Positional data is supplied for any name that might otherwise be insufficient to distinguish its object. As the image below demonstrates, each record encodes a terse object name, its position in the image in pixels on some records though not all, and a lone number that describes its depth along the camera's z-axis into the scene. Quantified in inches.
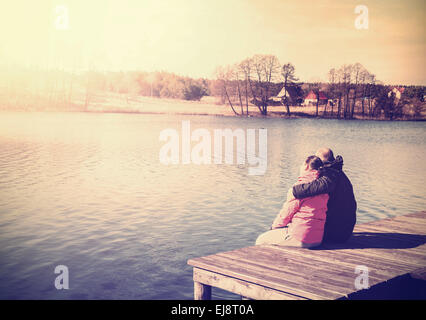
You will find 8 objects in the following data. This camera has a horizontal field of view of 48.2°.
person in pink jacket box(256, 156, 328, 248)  291.6
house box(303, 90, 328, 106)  4281.5
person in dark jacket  286.0
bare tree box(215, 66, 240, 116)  3887.8
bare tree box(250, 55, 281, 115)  3944.4
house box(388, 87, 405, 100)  3870.6
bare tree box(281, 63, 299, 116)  4072.3
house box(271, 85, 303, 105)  4102.1
